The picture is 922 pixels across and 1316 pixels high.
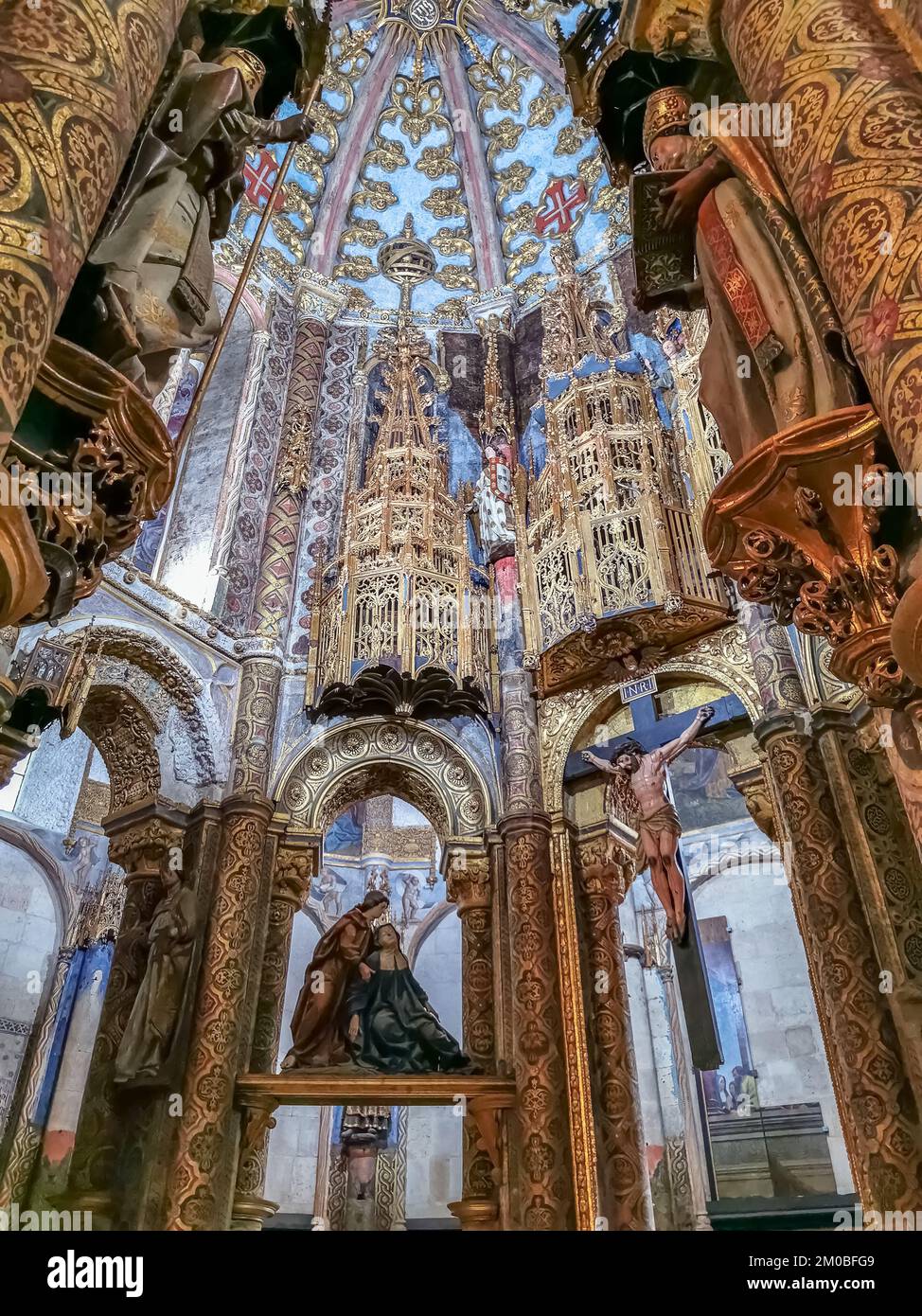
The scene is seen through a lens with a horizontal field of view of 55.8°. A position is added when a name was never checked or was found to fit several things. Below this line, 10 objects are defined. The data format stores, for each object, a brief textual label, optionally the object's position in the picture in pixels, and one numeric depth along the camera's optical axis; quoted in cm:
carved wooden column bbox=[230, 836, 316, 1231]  830
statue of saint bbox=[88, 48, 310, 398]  437
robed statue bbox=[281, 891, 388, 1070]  931
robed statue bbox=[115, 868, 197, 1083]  833
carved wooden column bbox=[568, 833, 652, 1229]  867
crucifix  1005
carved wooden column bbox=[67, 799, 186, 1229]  809
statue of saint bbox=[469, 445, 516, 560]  1326
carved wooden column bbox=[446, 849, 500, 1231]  860
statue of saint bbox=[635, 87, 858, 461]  432
